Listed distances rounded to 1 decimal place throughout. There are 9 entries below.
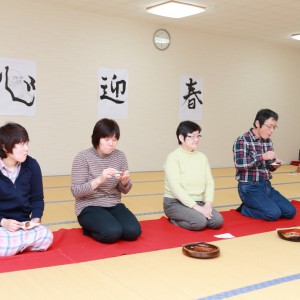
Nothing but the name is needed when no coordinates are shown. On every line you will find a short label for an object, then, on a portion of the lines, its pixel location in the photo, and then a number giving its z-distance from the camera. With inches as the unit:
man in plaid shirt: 168.2
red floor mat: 111.1
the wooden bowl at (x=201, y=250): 114.5
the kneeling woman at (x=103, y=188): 131.0
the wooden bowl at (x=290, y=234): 133.7
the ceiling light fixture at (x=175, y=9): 244.1
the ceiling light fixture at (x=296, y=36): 319.9
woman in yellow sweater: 149.9
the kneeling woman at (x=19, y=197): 114.9
